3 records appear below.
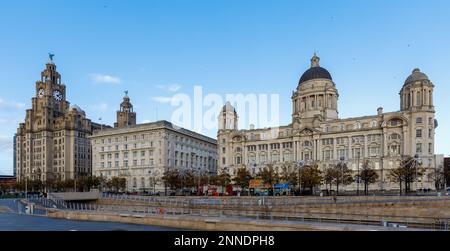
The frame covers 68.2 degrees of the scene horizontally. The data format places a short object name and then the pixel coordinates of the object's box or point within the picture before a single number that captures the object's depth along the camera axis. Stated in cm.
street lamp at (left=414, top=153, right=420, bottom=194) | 8064
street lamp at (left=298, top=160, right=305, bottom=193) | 9262
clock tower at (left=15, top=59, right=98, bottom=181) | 15925
